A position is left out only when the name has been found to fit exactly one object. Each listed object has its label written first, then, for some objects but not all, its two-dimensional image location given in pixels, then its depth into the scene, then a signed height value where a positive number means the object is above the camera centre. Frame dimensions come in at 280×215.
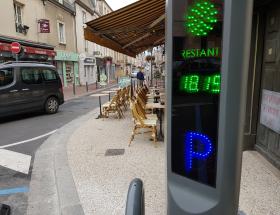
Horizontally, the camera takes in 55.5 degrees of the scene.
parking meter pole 1.25 -0.17
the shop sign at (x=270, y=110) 3.97 -0.67
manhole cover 5.16 -1.64
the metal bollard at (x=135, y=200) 1.61 -0.83
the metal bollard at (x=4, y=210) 2.18 -1.16
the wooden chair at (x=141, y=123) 5.63 -1.18
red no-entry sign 12.47 +0.98
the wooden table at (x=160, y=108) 6.10 -0.99
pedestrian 14.84 -0.50
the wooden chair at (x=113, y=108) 8.76 -1.29
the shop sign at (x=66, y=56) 21.36 +1.09
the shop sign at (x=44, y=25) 18.27 +2.98
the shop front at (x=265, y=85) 4.04 -0.29
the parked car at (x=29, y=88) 8.62 -0.66
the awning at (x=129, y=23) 5.10 +0.98
